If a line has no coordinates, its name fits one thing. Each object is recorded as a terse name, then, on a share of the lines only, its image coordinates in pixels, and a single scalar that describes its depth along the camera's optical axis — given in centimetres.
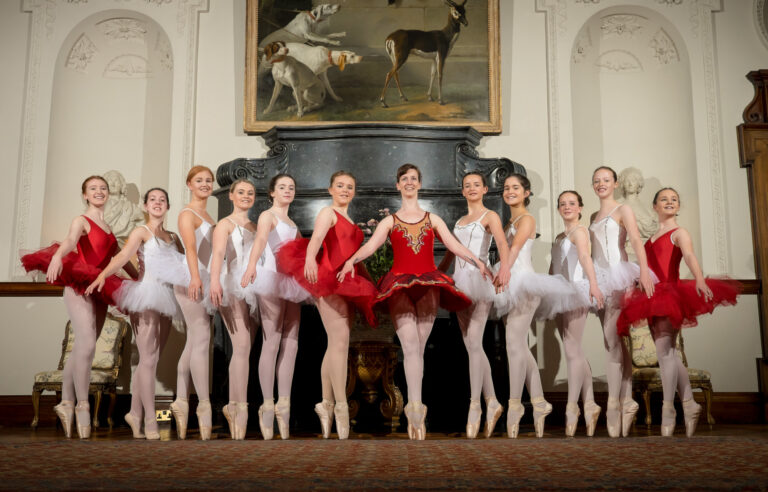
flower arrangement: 566
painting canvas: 737
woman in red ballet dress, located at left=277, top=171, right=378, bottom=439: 444
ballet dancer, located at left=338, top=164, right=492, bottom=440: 446
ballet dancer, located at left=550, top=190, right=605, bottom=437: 478
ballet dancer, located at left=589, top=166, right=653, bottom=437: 479
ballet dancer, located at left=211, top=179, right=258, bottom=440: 458
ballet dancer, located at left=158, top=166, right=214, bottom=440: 462
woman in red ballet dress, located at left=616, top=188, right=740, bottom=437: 471
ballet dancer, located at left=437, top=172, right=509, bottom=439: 467
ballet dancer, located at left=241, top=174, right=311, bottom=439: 457
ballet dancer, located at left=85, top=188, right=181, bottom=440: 476
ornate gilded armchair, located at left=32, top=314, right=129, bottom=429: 623
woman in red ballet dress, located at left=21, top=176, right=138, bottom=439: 482
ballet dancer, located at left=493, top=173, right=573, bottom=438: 473
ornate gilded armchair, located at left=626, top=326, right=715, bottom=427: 623
